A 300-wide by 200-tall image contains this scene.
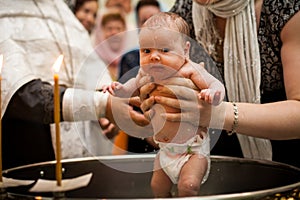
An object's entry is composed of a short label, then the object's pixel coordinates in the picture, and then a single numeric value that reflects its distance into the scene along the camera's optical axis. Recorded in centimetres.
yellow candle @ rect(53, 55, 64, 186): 61
